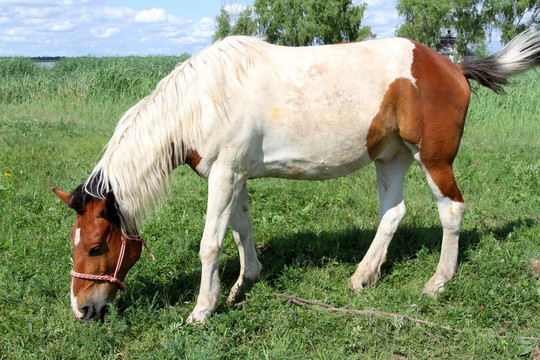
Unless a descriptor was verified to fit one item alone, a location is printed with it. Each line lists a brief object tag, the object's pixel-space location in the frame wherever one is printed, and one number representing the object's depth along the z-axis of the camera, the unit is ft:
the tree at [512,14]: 136.46
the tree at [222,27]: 105.29
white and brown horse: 10.43
